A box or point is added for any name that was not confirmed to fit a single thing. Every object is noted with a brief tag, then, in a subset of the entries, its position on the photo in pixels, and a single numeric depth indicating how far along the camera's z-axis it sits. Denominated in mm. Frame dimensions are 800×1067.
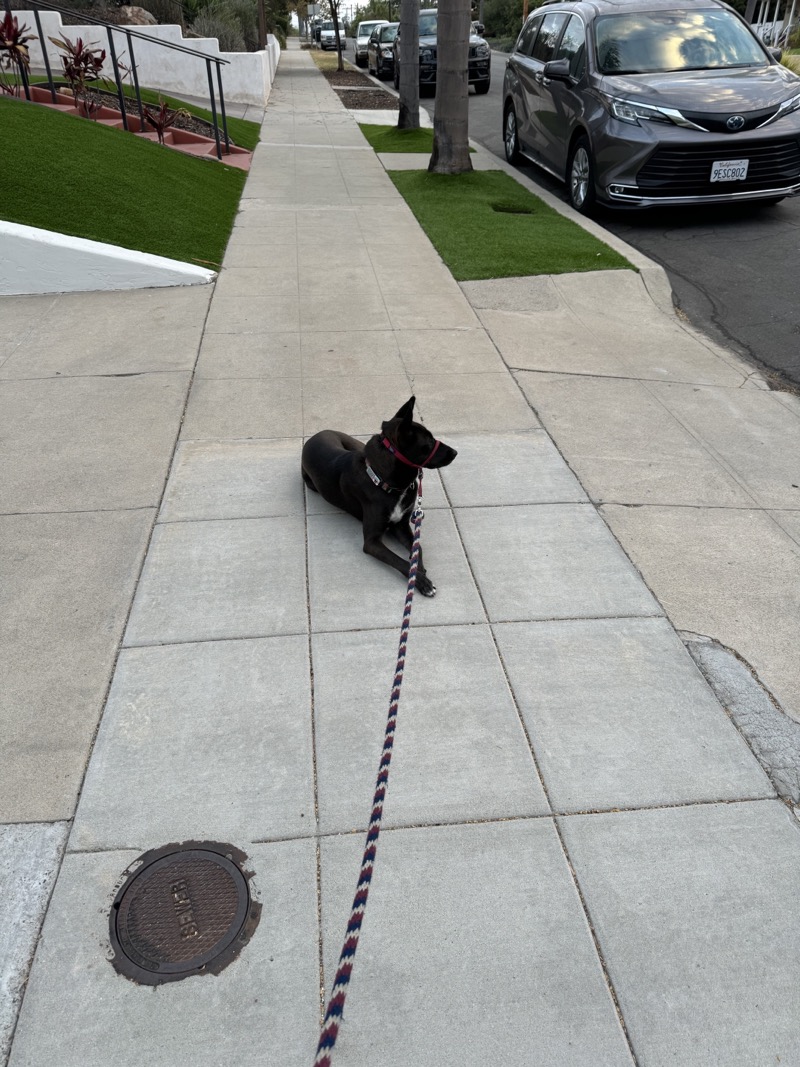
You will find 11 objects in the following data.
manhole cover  2393
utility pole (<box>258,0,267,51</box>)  27047
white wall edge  7716
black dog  3830
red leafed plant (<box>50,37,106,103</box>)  13148
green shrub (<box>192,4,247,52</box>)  22422
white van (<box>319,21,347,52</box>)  61812
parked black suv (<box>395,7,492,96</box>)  23922
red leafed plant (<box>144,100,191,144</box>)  13312
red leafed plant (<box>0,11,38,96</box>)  12039
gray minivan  9070
